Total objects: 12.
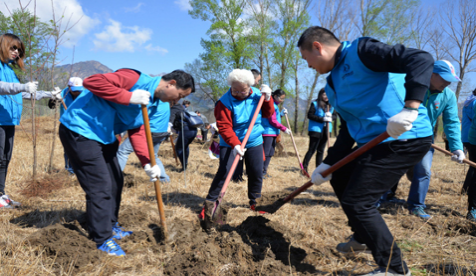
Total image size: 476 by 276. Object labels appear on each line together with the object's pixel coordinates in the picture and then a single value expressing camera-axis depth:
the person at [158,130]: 4.76
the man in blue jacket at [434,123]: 3.46
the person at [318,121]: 6.36
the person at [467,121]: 4.38
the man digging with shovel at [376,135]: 1.92
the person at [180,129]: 6.76
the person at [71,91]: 5.05
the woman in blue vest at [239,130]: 3.52
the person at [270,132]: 6.01
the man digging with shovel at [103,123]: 2.50
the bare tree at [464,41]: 21.33
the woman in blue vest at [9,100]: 3.55
